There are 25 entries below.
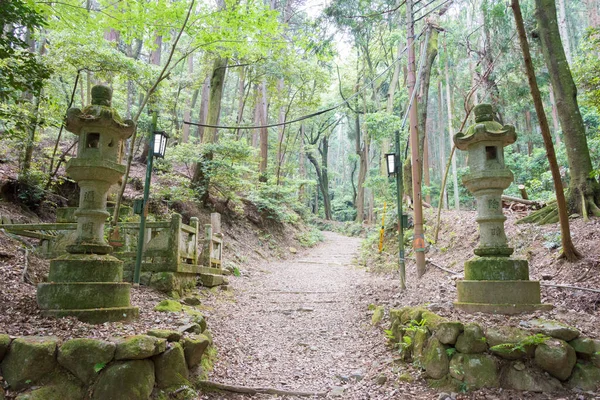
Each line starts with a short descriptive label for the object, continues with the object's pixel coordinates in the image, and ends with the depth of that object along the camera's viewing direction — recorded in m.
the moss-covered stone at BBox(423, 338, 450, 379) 3.52
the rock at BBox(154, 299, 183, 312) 4.75
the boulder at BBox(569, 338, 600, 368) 3.11
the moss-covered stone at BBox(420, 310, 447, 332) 3.73
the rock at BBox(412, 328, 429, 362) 3.88
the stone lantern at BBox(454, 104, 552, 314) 3.96
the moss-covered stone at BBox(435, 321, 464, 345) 3.49
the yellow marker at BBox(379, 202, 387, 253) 11.69
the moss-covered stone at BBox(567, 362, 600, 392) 3.03
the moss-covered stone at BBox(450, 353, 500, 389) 3.23
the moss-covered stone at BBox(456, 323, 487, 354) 3.36
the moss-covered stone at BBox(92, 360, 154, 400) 2.91
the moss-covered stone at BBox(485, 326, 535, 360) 3.21
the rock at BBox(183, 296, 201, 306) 6.26
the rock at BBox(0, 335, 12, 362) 2.80
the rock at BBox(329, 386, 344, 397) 3.82
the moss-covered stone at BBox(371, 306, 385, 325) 5.80
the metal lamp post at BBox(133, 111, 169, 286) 5.90
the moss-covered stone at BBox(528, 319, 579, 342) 3.21
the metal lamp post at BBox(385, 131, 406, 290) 6.91
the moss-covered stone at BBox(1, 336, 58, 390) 2.76
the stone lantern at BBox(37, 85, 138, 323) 3.65
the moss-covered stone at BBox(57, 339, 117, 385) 2.91
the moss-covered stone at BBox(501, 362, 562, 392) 3.09
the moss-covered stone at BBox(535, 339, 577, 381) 3.09
